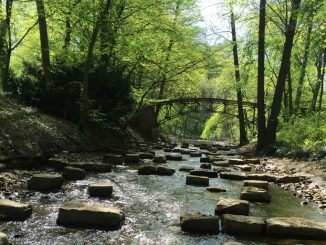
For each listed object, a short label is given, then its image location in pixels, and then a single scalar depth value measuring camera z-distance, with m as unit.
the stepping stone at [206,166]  12.70
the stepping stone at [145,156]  14.77
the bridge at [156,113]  26.64
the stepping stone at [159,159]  13.80
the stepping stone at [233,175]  10.79
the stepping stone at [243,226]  5.71
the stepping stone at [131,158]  13.38
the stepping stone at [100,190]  7.61
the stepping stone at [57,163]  10.34
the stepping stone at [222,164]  13.65
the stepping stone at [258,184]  9.20
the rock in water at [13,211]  5.73
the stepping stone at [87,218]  5.64
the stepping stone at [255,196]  7.98
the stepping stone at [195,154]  17.79
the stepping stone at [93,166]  10.45
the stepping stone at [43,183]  7.79
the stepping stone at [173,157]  15.30
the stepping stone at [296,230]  5.64
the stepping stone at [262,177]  10.61
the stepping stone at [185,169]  11.94
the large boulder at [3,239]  4.37
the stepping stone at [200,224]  5.72
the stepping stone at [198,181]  9.58
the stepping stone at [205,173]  10.82
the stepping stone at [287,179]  10.54
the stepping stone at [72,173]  9.24
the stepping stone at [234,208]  6.57
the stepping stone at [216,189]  8.84
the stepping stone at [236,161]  14.38
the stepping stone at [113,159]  12.68
